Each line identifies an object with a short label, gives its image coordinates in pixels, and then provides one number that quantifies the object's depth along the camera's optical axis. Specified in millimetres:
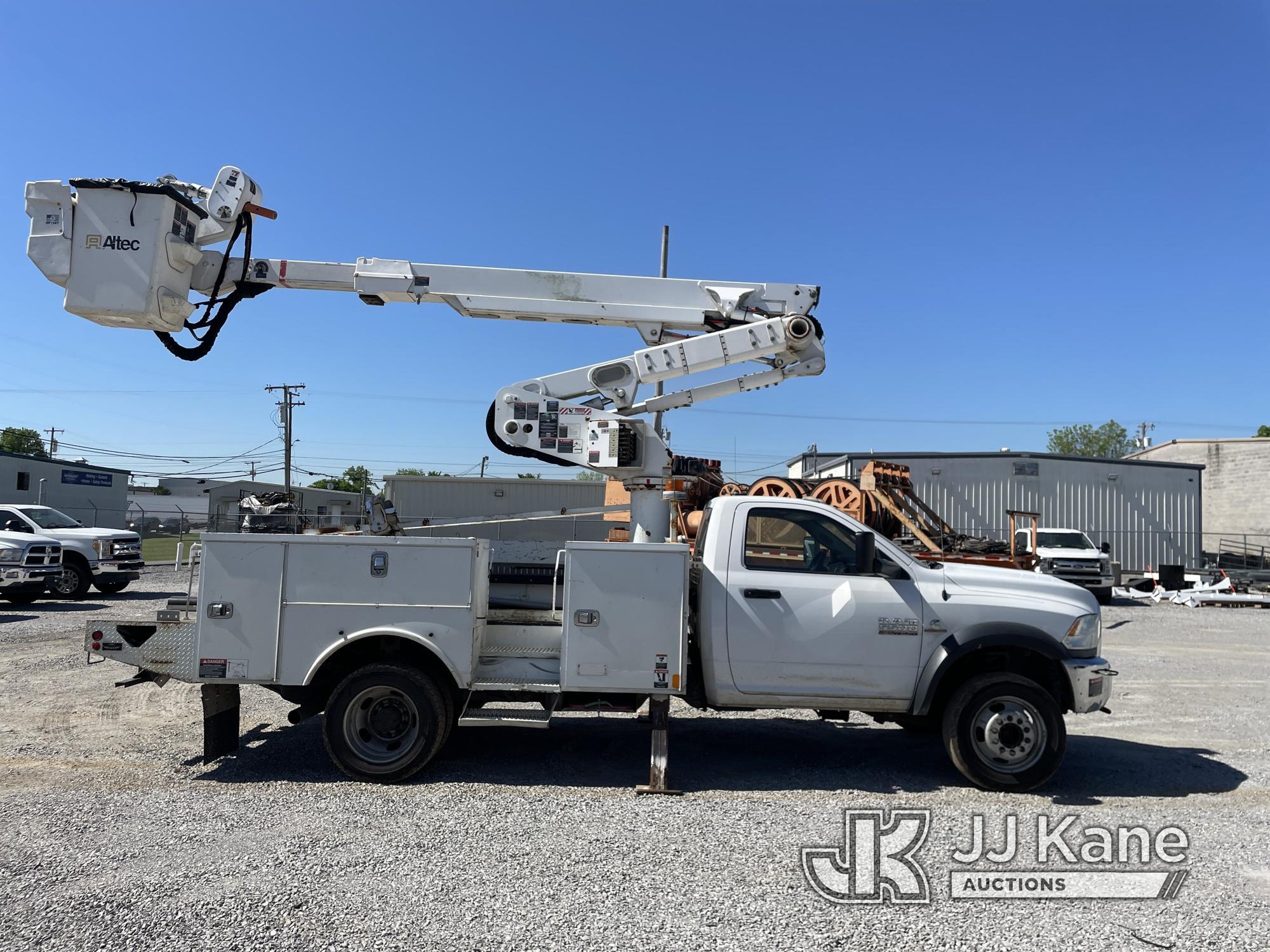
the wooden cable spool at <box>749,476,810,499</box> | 16609
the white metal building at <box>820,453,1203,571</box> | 29484
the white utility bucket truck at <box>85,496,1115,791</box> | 6176
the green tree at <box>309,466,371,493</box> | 87875
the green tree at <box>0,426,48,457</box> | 84875
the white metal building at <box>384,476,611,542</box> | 35188
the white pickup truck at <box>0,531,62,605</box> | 16938
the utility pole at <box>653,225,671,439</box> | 7602
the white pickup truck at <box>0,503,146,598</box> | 18281
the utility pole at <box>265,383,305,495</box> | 52219
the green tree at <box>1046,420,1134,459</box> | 78125
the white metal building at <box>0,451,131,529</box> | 40375
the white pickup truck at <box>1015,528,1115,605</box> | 21969
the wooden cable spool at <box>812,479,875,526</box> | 16703
